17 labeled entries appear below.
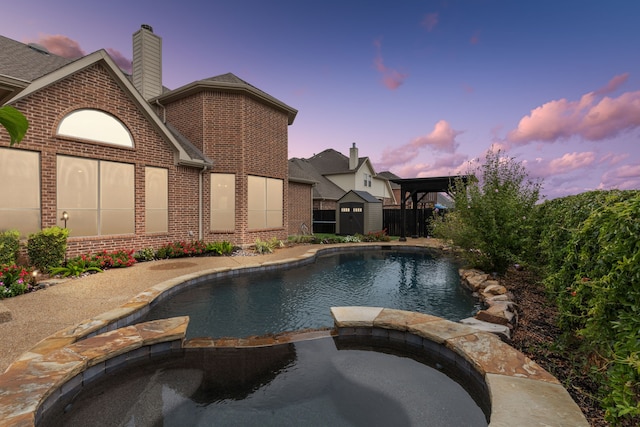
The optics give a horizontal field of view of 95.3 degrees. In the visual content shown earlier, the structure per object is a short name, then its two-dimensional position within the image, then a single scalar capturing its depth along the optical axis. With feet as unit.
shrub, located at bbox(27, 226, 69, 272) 23.02
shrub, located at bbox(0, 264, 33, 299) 18.19
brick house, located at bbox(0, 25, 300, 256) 24.94
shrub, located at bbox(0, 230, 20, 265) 20.08
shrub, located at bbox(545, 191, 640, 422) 6.08
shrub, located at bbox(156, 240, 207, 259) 32.21
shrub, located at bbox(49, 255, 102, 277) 23.45
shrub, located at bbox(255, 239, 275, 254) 37.45
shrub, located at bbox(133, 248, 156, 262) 30.81
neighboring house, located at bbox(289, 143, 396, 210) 74.54
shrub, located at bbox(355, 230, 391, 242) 53.57
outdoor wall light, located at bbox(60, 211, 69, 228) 25.22
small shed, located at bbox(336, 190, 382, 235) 58.54
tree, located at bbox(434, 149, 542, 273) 23.17
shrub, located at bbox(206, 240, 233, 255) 35.20
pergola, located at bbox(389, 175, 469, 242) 56.65
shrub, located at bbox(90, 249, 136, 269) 26.24
